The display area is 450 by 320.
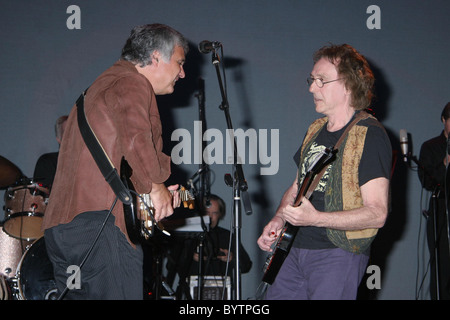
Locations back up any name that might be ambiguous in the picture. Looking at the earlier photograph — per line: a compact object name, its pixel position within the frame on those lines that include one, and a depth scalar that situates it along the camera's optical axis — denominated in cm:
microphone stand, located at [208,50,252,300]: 247
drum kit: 414
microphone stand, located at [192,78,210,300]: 531
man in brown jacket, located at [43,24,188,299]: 210
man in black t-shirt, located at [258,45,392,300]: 231
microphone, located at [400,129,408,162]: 425
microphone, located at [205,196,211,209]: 532
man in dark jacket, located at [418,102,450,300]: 460
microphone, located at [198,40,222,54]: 281
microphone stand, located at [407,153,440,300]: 450
